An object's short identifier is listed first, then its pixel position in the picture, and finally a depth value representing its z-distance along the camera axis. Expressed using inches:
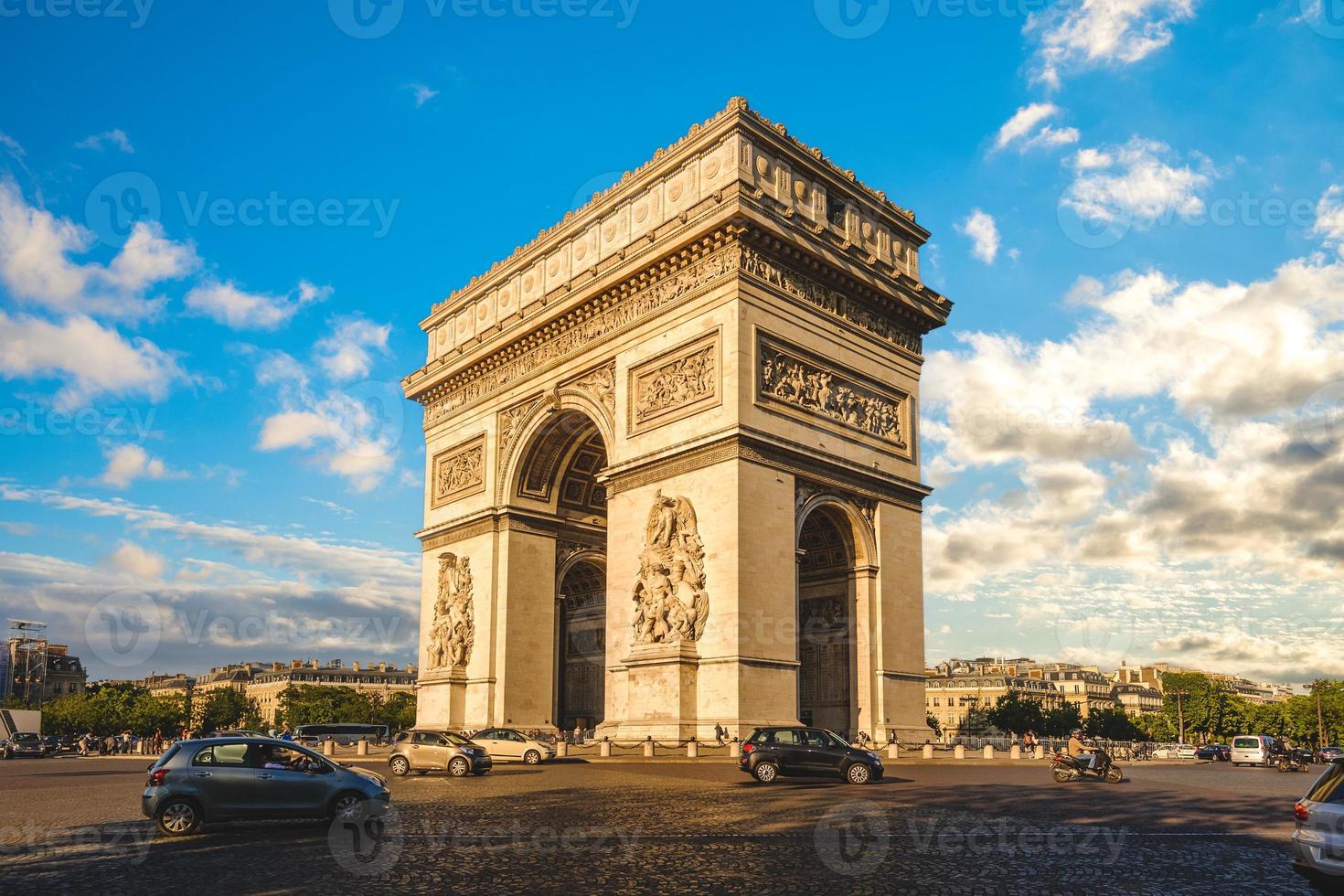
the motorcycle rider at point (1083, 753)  961.5
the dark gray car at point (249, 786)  542.6
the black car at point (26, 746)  2150.6
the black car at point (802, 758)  863.1
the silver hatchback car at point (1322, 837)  353.1
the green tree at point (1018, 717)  4416.8
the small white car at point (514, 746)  1200.2
